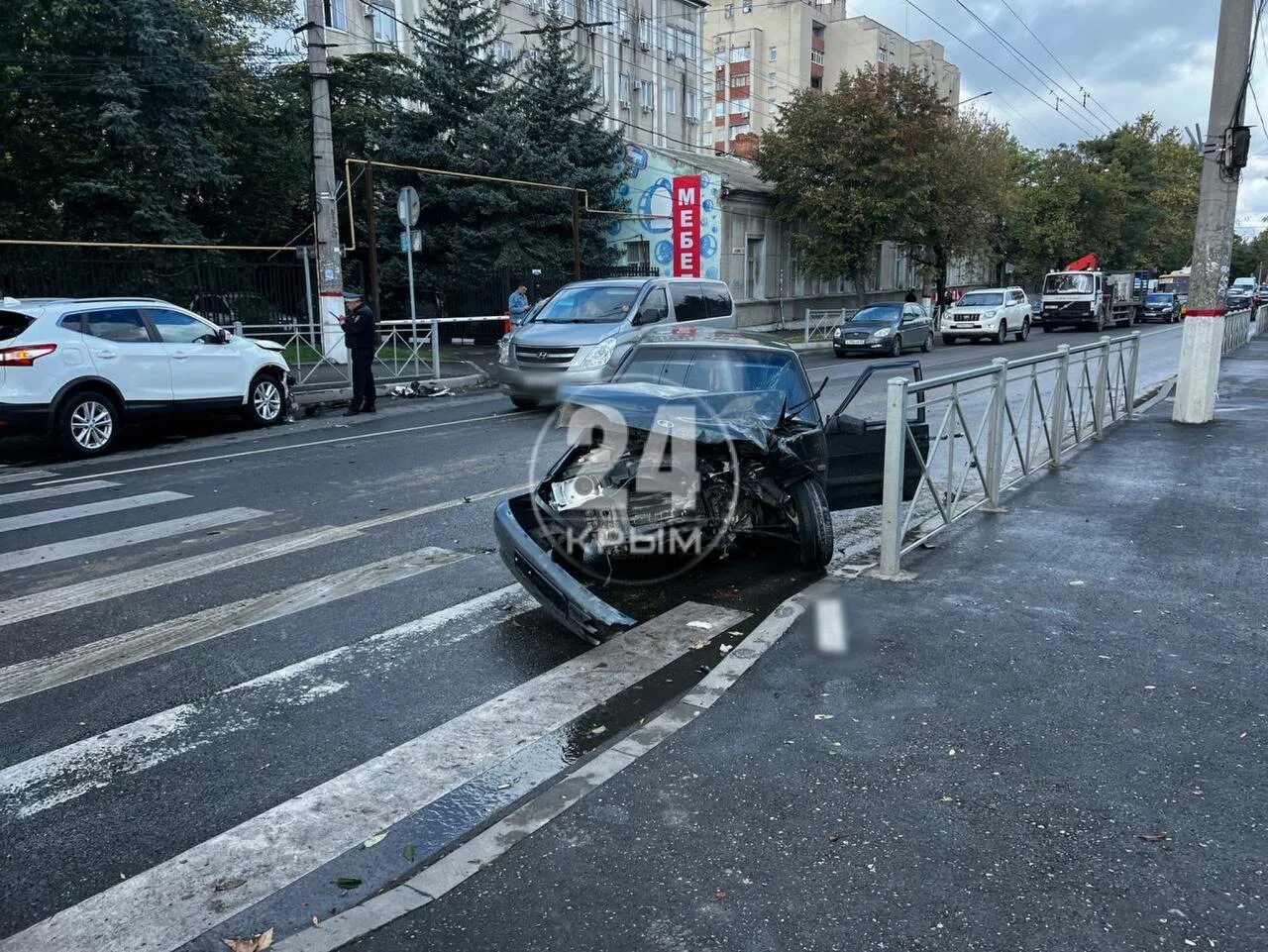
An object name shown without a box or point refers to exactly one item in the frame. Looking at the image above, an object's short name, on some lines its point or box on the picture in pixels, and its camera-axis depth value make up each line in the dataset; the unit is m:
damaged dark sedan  5.57
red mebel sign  30.03
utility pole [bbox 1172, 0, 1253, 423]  11.66
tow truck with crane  40.22
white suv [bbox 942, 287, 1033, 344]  33.72
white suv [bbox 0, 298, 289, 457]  10.70
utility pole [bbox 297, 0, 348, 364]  17.72
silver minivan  14.12
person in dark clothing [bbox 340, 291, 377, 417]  14.77
